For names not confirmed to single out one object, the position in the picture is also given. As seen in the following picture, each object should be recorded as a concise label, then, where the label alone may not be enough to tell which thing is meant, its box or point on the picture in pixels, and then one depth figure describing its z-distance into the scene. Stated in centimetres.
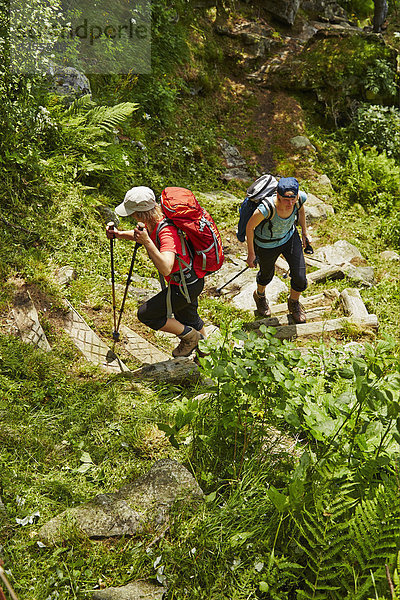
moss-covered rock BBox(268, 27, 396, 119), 1234
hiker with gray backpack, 487
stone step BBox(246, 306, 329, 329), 593
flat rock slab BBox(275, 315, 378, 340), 558
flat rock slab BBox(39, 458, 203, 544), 252
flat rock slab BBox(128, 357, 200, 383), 417
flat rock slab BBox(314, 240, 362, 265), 799
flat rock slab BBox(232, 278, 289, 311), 663
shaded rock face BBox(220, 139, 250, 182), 1044
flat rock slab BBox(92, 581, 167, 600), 218
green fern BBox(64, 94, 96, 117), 718
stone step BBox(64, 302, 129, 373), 457
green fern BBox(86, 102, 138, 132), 728
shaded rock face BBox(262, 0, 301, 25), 1458
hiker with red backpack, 373
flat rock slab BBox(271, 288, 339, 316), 644
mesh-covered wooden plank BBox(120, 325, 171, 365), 496
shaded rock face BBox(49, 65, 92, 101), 728
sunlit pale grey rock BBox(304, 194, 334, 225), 931
